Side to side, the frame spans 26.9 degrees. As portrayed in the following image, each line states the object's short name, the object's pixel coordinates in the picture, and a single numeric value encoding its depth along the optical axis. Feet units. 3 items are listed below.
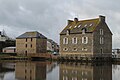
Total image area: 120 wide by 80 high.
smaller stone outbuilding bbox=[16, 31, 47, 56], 256.52
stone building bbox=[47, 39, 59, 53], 398.38
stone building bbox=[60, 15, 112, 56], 198.59
